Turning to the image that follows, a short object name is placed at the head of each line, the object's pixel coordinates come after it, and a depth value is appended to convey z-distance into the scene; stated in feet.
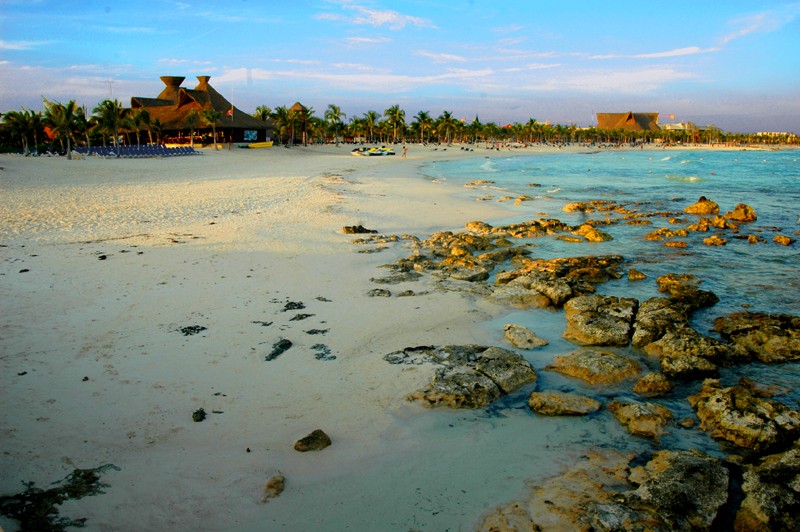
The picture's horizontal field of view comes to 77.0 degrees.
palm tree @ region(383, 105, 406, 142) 355.58
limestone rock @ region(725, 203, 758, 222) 79.78
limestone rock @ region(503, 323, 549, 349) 29.60
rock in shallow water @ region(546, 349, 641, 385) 25.96
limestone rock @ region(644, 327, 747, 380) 26.78
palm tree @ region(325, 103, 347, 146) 299.17
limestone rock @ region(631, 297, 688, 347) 30.63
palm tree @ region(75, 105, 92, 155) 145.77
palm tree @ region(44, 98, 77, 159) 136.77
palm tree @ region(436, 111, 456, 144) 399.85
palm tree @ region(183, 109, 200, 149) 193.26
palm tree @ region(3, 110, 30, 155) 138.92
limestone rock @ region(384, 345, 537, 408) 23.03
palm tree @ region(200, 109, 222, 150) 189.78
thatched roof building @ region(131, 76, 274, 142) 205.67
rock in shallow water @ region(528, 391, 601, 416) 22.52
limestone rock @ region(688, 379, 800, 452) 20.44
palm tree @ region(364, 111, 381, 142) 343.91
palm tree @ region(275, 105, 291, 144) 247.91
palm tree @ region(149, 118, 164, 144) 189.88
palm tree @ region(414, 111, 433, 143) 394.71
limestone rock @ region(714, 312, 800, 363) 29.60
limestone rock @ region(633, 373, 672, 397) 24.89
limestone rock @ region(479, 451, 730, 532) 15.60
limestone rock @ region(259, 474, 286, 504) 16.57
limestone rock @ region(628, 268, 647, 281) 44.93
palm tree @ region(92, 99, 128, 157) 163.53
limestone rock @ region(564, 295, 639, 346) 30.55
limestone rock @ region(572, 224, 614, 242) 62.03
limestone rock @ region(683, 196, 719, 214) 84.84
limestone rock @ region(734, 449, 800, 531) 15.88
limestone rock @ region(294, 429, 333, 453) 19.03
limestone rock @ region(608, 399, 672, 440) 21.27
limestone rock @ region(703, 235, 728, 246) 60.29
